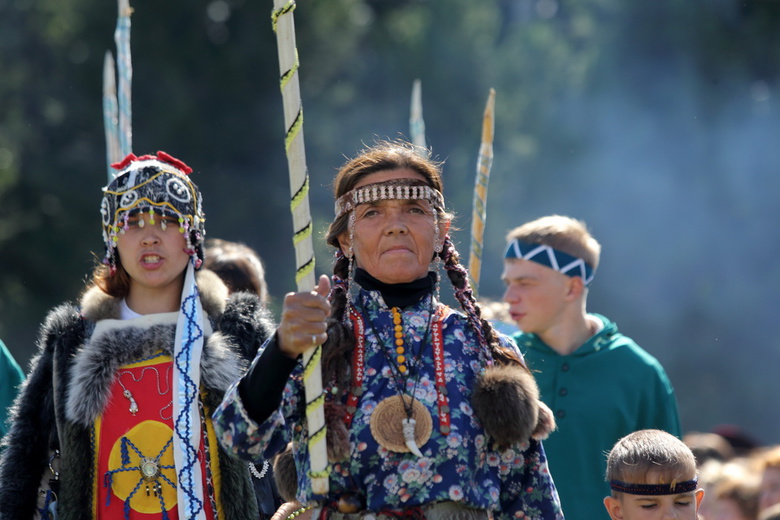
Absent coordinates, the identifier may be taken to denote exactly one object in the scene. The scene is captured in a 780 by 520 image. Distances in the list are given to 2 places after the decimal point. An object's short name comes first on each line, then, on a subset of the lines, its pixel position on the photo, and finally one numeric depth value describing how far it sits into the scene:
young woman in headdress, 7.31
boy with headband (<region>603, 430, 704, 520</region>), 7.53
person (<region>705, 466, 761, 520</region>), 11.76
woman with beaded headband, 5.75
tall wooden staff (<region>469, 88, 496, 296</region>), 9.72
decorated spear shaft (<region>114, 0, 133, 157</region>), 10.72
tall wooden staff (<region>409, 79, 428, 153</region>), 12.41
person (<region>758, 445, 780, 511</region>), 11.62
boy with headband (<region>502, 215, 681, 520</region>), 9.77
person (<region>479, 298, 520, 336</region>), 11.36
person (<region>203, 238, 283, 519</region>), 10.11
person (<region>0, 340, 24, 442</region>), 9.39
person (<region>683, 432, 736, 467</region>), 15.02
